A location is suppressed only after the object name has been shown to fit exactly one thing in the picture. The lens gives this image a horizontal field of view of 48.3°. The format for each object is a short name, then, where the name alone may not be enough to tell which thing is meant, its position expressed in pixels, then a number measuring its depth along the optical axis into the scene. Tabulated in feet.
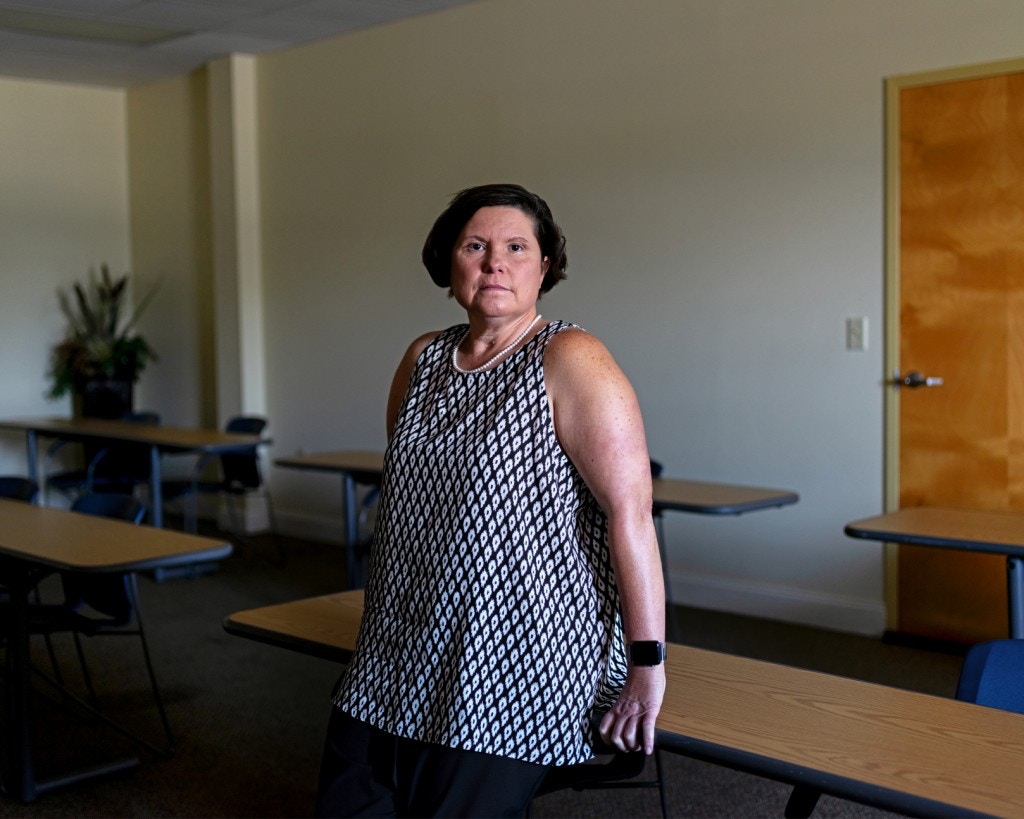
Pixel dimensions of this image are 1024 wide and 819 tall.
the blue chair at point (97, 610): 11.12
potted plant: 25.91
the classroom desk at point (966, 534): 10.75
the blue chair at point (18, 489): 14.46
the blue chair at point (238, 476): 21.12
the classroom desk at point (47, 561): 9.87
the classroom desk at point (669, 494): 13.50
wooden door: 14.37
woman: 5.25
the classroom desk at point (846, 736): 4.78
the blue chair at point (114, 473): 22.29
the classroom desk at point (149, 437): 19.58
